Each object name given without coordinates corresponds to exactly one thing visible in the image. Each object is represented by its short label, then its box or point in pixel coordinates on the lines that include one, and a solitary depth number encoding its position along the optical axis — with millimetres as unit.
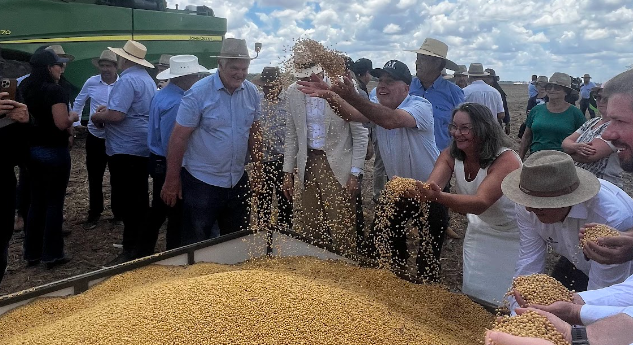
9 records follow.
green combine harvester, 7004
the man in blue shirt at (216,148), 3521
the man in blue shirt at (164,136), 4023
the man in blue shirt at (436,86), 4389
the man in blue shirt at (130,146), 4266
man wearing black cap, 3369
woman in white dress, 2768
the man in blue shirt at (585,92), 13351
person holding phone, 3094
